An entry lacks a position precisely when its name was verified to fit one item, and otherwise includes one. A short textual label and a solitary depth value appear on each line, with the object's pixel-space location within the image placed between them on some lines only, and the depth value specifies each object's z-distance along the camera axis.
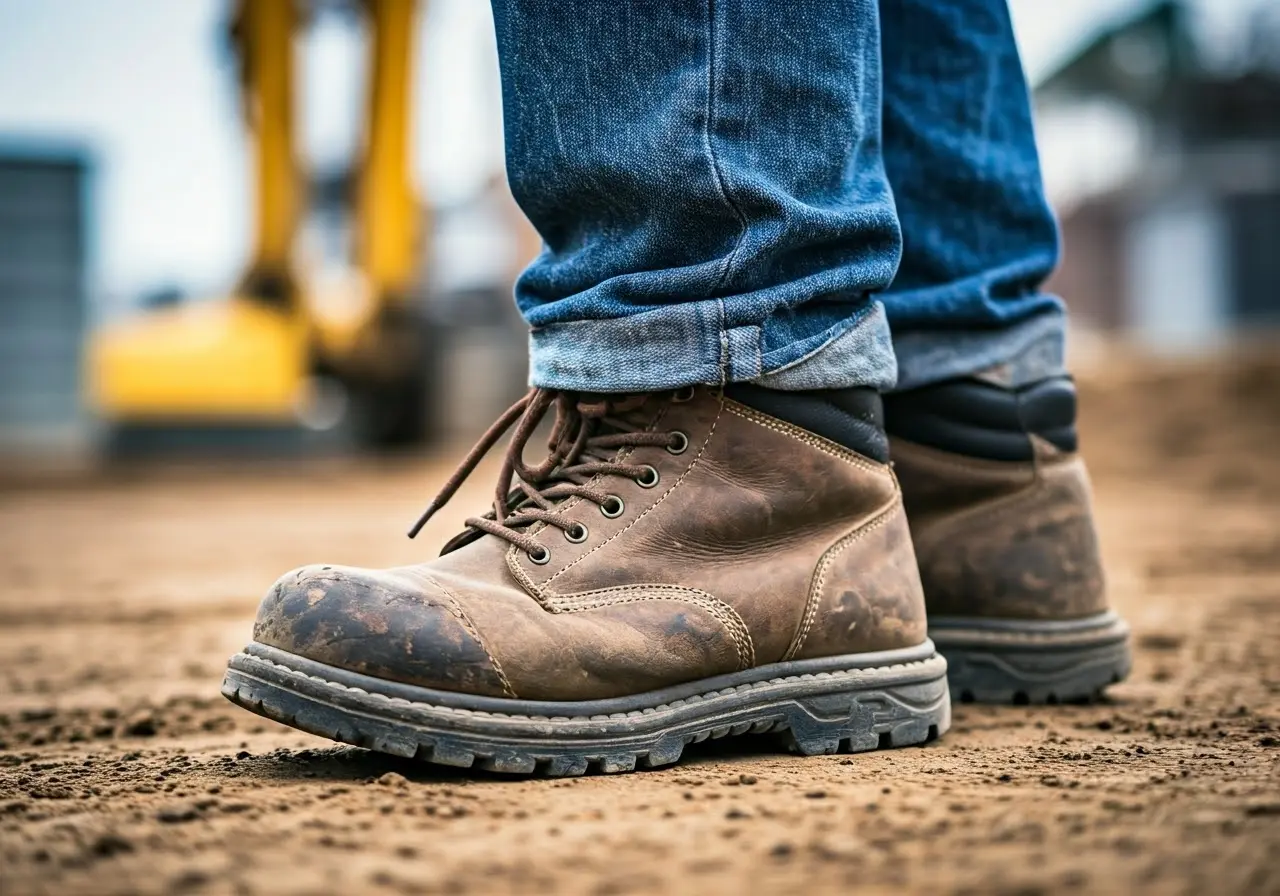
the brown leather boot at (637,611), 1.02
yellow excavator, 6.77
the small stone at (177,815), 0.88
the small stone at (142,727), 1.26
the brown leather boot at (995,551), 1.35
